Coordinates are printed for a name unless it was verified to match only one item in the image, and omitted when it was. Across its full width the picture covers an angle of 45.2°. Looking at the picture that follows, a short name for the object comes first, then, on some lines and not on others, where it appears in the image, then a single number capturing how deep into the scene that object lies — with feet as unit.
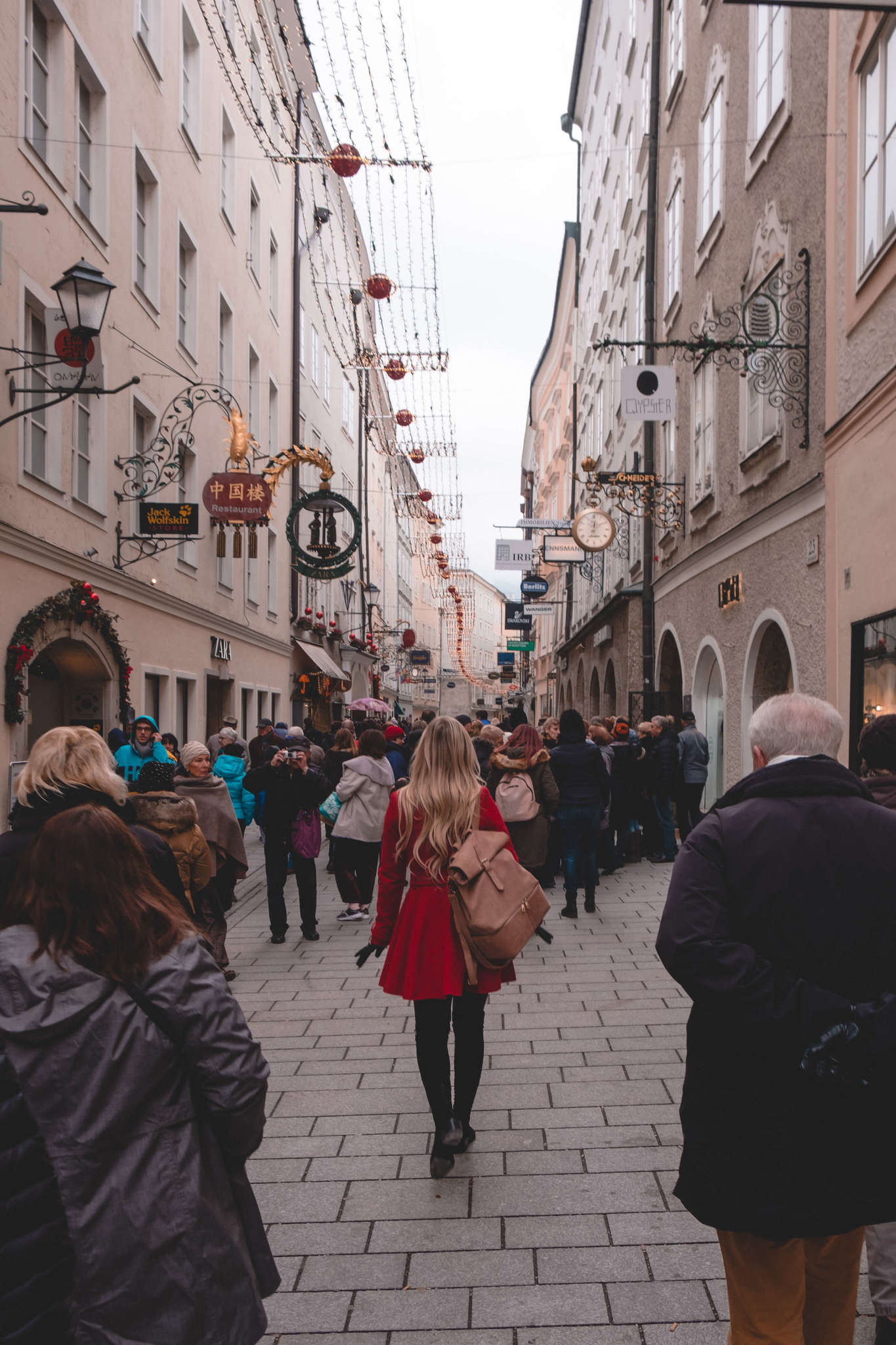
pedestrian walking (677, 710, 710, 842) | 44.32
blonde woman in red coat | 14.26
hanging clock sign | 62.75
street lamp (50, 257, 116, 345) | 31.24
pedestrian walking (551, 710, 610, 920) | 32.96
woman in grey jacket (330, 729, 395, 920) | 30.22
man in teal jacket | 34.91
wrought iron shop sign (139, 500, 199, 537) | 45.85
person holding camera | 30.01
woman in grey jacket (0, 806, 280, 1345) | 7.01
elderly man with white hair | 7.88
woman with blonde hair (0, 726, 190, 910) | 10.77
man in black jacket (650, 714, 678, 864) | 42.75
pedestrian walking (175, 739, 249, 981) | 24.49
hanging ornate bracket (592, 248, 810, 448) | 36.11
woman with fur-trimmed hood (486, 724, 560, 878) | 30.66
